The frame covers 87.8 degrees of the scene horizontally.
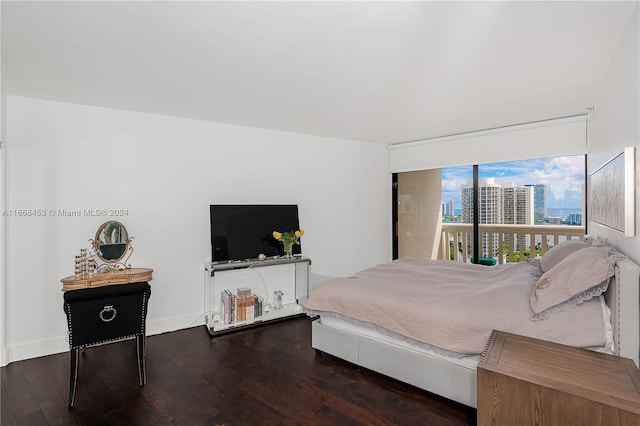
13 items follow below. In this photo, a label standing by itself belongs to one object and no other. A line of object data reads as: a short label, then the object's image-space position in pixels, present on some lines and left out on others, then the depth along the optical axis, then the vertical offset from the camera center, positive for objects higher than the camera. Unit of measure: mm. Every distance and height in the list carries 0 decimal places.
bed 1960 -713
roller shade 4031 +926
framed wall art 1902 +119
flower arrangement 4301 -345
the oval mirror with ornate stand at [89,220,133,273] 3414 -345
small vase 4359 -493
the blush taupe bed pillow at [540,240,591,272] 2695 -344
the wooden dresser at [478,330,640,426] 1379 -778
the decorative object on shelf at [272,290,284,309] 4379 -1178
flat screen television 3994 -209
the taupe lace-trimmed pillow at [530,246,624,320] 2018 -448
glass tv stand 3863 -1036
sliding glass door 4301 +23
